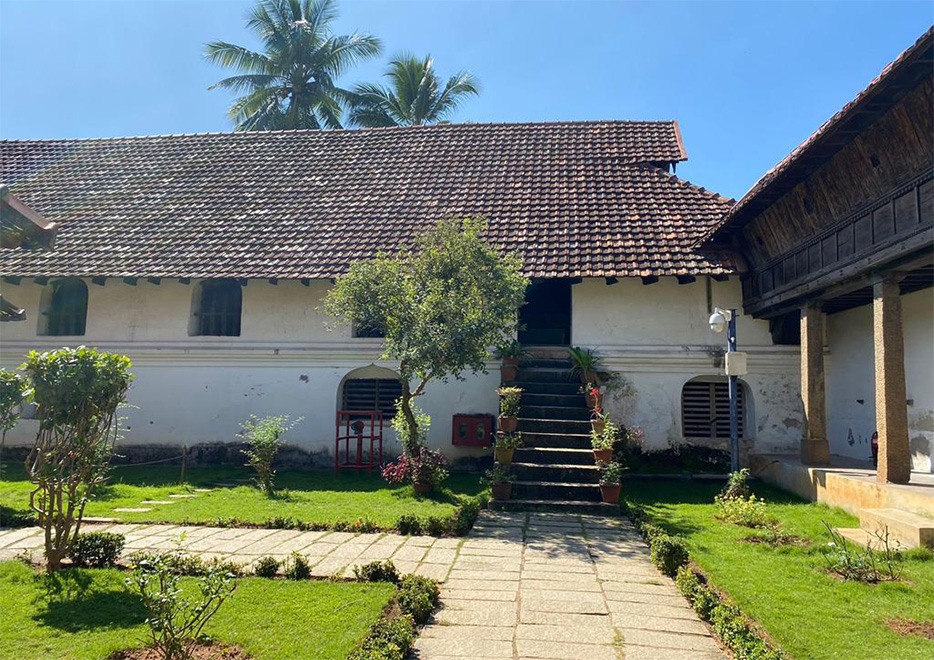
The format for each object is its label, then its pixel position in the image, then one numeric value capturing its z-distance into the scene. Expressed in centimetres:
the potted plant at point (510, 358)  1105
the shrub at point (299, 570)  525
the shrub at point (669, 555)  561
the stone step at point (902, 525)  597
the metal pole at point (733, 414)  900
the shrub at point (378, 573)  518
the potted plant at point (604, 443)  860
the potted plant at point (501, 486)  854
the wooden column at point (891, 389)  727
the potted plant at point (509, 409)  937
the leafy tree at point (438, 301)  851
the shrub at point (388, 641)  368
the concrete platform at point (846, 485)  677
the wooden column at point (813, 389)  934
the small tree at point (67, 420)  519
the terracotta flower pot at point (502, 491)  854
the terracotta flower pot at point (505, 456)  883
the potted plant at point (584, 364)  1115
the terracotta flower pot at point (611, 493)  832
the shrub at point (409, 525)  696
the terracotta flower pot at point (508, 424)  937
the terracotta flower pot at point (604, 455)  859
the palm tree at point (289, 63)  2367
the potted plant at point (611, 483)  832
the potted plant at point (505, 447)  883
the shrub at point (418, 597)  440
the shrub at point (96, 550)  556
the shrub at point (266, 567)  529
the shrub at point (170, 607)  348
